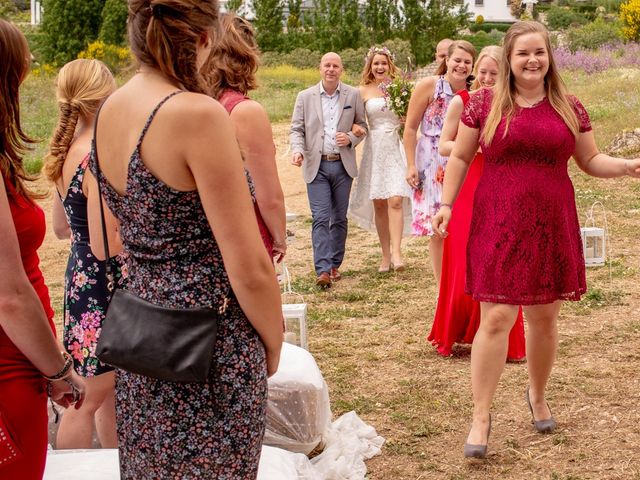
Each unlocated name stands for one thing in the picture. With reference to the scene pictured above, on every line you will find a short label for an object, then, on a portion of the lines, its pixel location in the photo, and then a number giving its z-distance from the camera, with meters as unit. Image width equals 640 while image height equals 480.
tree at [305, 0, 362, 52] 47.78
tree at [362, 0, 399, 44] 48.62
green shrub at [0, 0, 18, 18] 45.18
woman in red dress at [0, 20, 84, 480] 2.55
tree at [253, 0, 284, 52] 48.91
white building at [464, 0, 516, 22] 82.88
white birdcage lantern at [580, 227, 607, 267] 9.05
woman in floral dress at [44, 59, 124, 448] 4.02
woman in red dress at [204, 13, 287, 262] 4.05
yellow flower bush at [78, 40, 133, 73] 35.19
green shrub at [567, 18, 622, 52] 42.88
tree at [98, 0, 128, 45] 39.94
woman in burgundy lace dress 4.73
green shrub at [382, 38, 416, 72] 40.38
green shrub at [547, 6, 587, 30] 62.66
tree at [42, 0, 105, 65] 41.66
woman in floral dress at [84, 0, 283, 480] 2.38
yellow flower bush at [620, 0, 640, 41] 38.75
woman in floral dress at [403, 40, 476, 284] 7.56
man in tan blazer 9.40
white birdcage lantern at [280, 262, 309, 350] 5.91
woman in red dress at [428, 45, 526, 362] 6.46
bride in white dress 9.76
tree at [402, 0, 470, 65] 46.88
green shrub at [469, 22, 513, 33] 66.31
